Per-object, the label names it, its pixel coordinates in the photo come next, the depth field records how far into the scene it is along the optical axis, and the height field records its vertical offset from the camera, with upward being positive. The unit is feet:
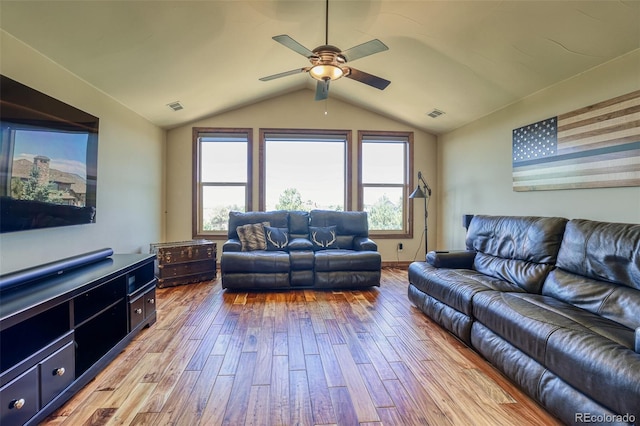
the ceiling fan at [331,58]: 7.66 +4.33
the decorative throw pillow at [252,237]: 14.16 -0.99
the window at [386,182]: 17.94 +2.09
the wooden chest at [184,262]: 13.43 -2.14
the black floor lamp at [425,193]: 16.83 +1.28
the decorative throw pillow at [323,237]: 14.67 -1.06
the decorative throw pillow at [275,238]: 14.32 -1.06
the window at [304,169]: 17.44 +2.78
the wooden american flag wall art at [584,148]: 8.07 +2.15
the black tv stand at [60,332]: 4.66 -2.26
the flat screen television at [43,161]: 6.61 +1.44
